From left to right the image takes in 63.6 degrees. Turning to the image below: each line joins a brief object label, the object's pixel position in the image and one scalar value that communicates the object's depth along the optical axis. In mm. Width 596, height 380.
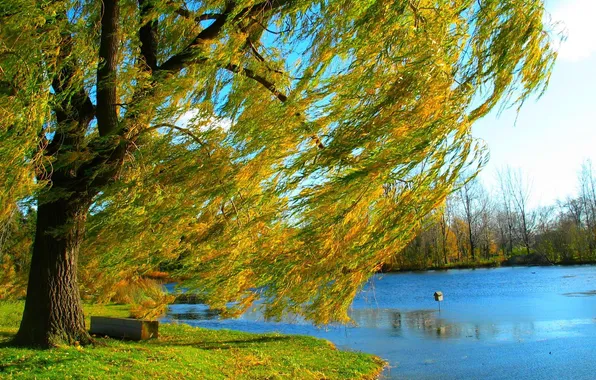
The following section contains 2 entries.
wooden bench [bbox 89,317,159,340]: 9547
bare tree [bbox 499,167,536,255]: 50894
